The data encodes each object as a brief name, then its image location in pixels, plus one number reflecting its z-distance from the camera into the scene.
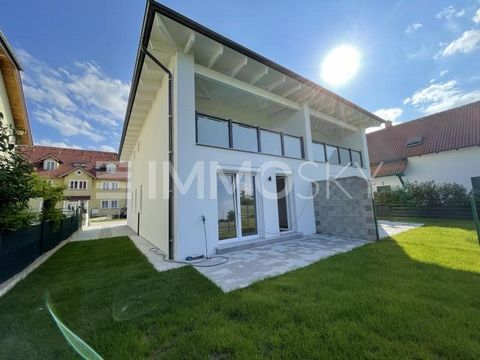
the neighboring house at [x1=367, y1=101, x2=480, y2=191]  14.05
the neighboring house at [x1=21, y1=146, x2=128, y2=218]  26.20
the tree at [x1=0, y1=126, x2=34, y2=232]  3.76
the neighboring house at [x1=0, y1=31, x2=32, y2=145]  7.29
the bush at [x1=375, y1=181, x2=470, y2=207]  11.25
